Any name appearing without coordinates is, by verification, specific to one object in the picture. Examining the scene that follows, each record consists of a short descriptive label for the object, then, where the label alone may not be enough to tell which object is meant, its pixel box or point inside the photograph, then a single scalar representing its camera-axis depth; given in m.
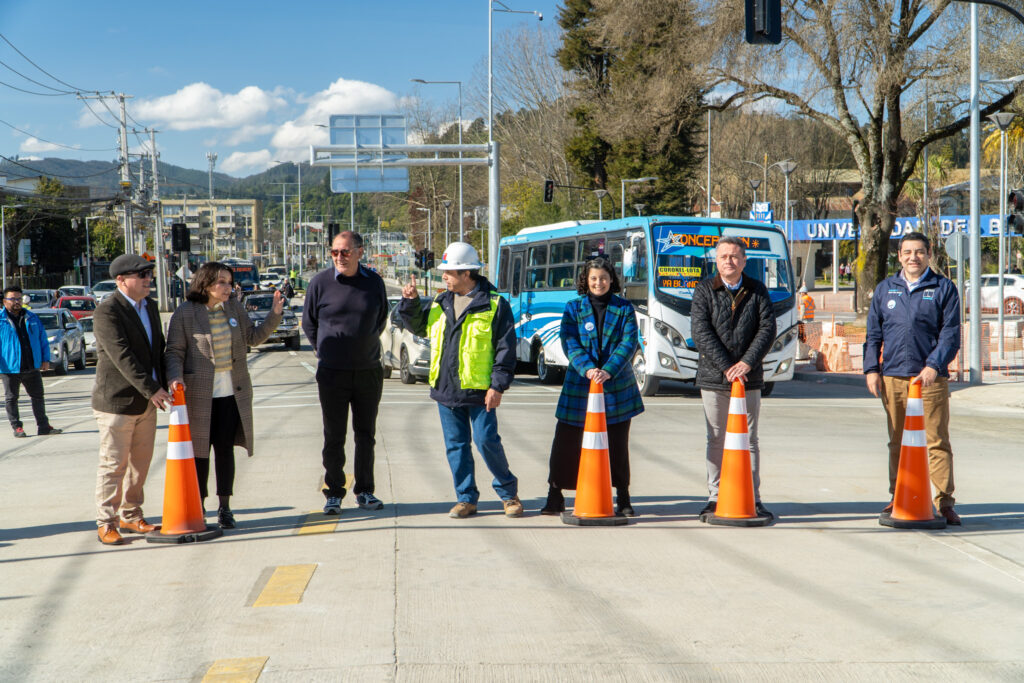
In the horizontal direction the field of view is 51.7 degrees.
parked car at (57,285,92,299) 53.38
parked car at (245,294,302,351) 32.62
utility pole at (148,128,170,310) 60.69
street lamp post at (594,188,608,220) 51.02
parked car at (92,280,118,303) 56.69
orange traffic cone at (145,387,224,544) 6.66
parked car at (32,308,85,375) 24.69
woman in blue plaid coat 7.21
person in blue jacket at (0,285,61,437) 13.09
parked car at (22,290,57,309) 43.36
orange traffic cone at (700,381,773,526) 6.88
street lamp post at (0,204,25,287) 61.02
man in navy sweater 7.18
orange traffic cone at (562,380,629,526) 7.01
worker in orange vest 26.77
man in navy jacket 7.03
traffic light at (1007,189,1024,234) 17.88
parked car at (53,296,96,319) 39.75
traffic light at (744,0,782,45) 13.06
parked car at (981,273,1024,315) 43.78
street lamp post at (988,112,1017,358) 24.64
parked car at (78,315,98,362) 27.75
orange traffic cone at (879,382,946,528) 6.92
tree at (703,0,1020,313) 26.36
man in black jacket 6.99
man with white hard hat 7.07
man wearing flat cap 6.57
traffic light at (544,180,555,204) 42.89
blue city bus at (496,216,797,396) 16.91
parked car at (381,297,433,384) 19.53
